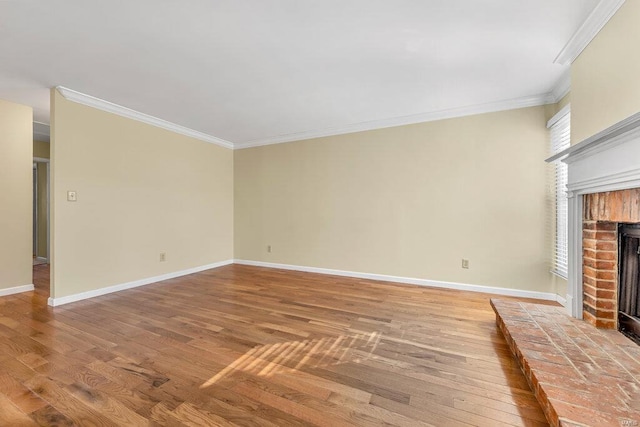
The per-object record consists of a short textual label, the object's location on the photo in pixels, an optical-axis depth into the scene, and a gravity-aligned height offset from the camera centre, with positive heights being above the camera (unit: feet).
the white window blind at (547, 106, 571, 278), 9.23 +0.91
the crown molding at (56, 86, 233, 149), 9.85 +4.32
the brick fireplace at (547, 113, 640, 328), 5.17 +0.21
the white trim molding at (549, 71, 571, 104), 8.50 +4.32
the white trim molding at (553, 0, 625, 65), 5.58 +4.33
